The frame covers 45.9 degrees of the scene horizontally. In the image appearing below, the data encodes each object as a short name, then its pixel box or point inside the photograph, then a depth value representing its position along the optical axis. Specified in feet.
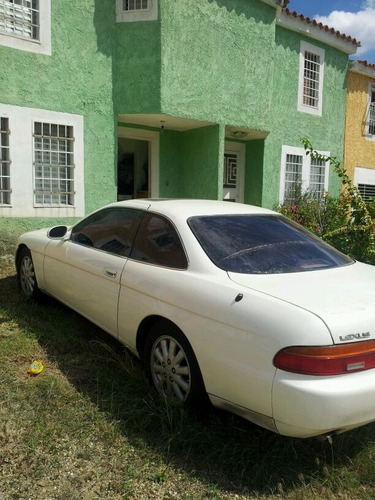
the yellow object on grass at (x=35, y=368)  11.71
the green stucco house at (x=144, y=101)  24.95
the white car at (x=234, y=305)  7.38
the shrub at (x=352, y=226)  19.60
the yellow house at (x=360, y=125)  43.09
